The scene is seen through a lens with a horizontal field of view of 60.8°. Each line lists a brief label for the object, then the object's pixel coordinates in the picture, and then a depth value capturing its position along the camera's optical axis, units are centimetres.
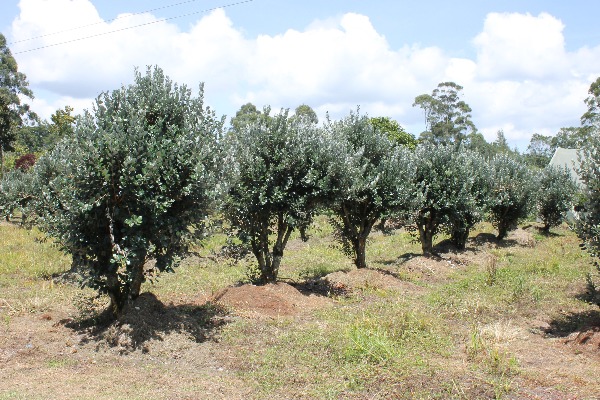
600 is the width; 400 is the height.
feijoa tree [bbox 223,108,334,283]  1050
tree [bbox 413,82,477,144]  6128
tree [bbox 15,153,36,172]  3225
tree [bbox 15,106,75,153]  3618
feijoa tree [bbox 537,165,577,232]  2569
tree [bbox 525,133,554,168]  8275
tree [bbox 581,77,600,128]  4890
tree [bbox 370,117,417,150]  3825
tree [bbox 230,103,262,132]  5386
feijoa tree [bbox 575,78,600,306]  895
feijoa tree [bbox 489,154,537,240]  2262
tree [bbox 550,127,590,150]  6347
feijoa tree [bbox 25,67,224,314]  783
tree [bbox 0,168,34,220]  1661
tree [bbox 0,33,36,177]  3991
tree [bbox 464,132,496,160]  6372
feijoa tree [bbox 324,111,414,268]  1348
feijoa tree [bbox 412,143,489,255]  1742
